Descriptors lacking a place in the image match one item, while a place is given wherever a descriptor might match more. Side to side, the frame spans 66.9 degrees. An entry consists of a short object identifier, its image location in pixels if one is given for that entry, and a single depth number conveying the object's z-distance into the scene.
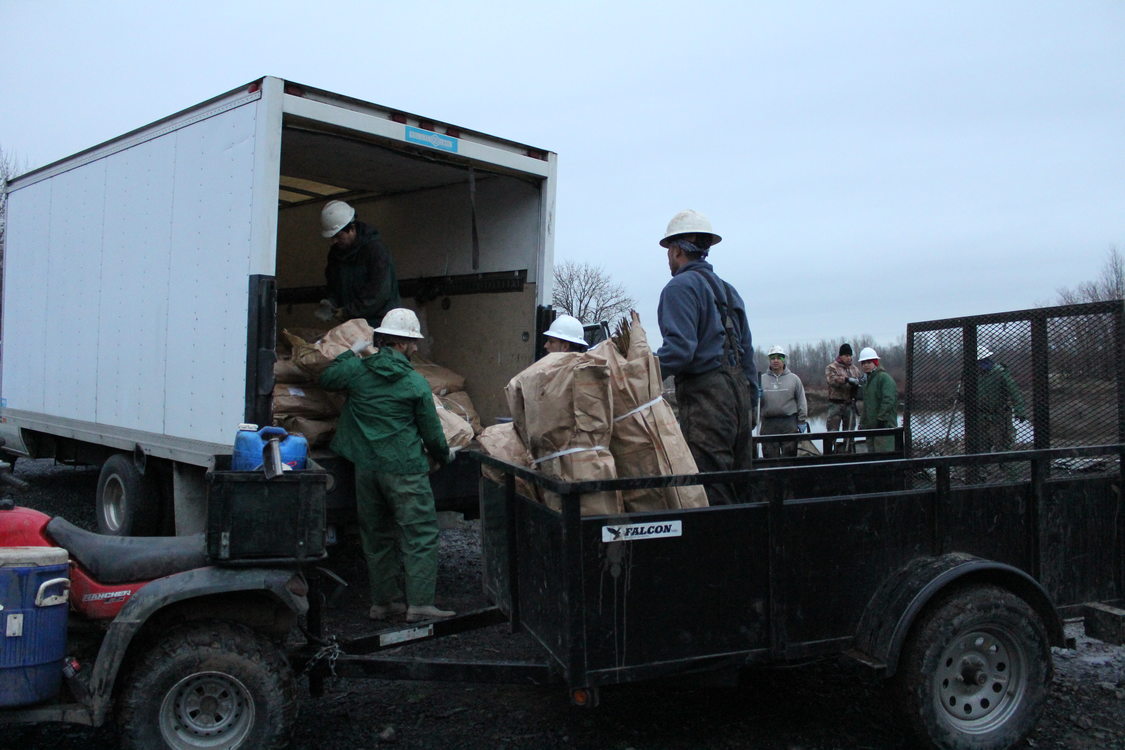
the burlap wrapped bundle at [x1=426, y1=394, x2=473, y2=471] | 5.34
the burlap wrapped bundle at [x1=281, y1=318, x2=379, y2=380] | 4.98
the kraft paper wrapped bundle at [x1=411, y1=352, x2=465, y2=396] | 6.24
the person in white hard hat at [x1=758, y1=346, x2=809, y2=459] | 9.67
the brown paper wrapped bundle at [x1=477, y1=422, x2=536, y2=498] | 3.59
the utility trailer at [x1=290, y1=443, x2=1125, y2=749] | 2.79
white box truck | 4.69
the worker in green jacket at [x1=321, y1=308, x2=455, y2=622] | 4.73
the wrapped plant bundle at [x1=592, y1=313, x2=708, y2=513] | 3.25
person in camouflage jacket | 10.35
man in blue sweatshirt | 3.94
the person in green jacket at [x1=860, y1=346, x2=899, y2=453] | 8.15
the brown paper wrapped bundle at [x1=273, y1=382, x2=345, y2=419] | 5.17
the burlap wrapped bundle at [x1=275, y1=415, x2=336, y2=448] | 5.17
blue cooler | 2.81
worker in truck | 5.94
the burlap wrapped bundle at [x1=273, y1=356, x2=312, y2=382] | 5.25
